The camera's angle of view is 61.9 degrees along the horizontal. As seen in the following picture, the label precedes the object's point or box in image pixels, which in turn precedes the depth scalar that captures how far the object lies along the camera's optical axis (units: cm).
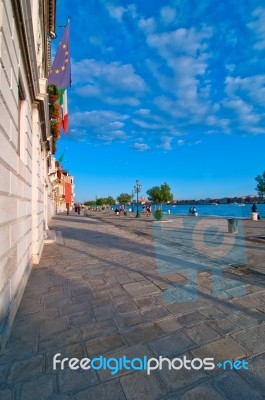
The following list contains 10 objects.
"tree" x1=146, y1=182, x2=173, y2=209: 3500
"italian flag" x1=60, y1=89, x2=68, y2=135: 1170
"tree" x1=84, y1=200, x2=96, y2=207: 10941
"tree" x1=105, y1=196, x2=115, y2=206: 8888
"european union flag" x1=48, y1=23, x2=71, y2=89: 880
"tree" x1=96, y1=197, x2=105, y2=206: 8556
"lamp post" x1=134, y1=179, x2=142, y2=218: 3173
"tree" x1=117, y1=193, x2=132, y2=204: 6541
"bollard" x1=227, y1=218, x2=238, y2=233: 1255
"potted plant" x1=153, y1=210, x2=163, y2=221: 2238
